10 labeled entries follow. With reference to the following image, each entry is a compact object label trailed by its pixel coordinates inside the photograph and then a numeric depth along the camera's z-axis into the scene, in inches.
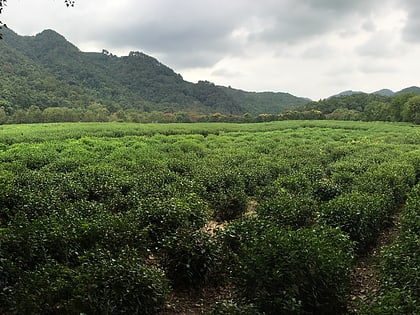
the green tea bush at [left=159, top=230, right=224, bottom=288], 299.4
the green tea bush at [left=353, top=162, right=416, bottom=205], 500.7
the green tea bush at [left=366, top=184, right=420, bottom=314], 193.9
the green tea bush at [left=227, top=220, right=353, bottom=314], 232.8
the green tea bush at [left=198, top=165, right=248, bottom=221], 506.9
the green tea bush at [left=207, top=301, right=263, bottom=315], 210.7
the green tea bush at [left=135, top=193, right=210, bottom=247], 351.9
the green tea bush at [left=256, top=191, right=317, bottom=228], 391.2
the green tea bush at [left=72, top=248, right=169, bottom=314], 220.2
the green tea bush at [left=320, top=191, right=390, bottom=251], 372.5
